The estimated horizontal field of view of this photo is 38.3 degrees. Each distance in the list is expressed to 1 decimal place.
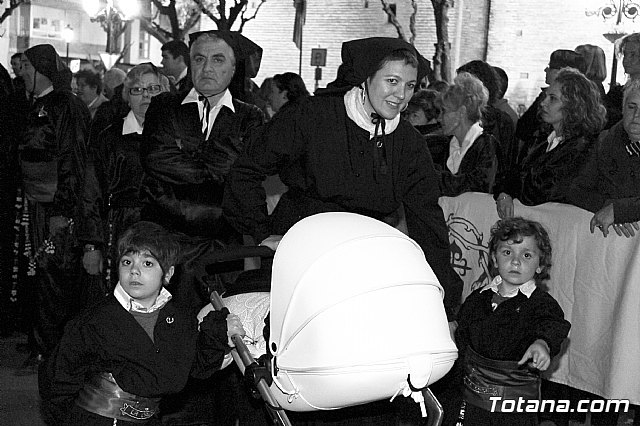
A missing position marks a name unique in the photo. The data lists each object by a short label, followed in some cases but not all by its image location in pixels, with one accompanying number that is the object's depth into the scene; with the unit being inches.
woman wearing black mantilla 157.0
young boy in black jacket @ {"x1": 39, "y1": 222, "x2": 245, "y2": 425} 148.6
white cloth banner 210.8
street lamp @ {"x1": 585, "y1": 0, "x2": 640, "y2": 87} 1093.1
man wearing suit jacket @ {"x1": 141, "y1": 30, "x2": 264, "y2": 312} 203.5
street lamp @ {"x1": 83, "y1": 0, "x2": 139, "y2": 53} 1082.1
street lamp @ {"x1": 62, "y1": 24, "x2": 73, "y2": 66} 1644.2
